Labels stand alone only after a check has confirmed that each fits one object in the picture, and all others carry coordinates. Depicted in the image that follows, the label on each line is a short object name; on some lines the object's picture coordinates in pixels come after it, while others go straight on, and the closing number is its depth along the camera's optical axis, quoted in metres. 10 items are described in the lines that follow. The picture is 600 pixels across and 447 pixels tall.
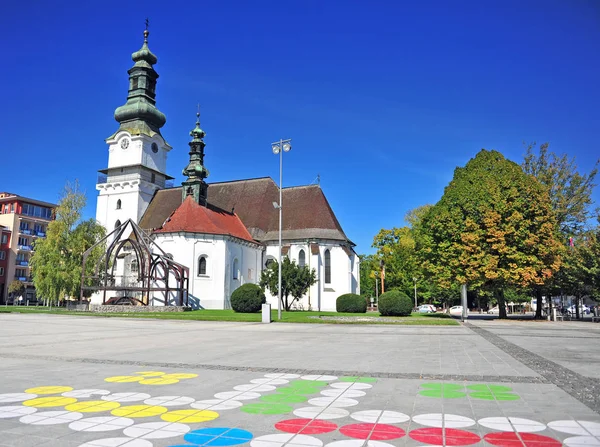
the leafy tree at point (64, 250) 41.44
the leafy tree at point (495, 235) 28.66
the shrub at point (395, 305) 30.27
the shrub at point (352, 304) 36.94
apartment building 68.25
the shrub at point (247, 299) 34.38
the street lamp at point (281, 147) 29.23
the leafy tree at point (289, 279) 38.62
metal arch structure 38.28
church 42.69
